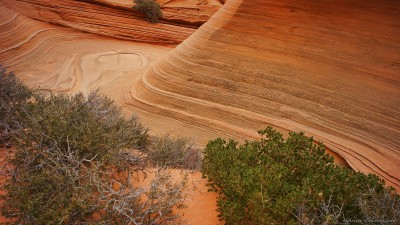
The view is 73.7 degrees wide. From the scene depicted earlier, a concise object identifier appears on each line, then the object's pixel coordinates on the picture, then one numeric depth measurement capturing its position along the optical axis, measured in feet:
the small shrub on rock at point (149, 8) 41.98
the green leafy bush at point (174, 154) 12.06
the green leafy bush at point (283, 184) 7.28
